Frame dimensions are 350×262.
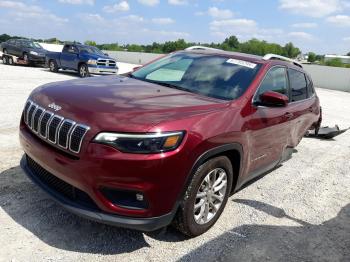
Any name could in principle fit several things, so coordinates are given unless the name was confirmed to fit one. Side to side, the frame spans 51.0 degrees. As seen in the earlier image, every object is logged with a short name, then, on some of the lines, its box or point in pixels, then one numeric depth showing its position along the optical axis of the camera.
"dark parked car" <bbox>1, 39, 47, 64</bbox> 22.47
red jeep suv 2.90
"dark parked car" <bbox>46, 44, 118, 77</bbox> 17.27
